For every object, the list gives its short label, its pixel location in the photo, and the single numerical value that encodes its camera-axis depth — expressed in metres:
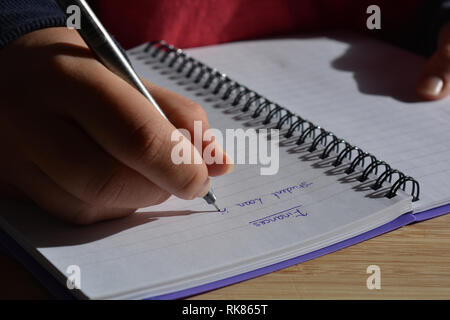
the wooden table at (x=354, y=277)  0.42
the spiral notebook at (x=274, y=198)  0.42
